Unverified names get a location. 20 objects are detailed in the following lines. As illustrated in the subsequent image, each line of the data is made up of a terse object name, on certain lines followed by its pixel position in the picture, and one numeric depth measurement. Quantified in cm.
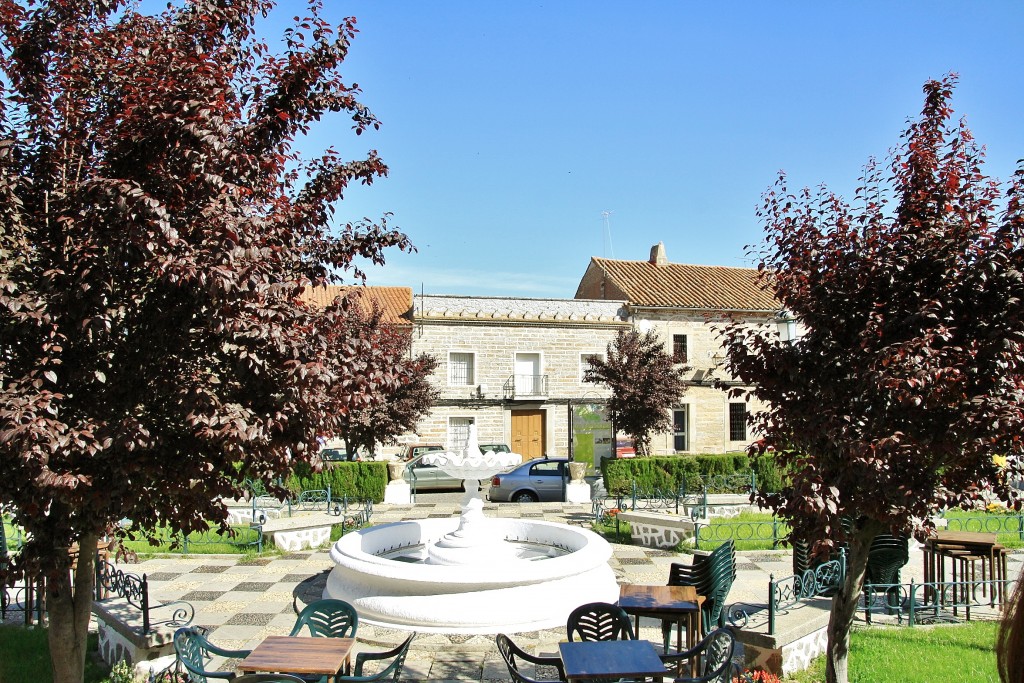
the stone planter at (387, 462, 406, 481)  1923
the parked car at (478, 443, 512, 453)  2479
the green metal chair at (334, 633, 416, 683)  500
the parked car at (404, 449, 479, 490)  2073
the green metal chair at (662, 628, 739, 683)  457
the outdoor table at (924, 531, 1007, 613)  870
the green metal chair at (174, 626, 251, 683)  474
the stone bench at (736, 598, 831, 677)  612
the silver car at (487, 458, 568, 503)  1811
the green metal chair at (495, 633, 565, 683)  486
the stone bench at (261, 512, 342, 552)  1198
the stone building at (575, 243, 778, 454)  3098
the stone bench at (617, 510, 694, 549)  1208
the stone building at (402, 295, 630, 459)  2931
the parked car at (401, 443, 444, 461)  2560
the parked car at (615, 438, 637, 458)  2661
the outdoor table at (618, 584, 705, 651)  615
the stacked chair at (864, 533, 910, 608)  833
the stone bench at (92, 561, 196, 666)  607
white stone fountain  742
